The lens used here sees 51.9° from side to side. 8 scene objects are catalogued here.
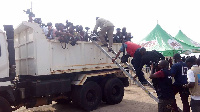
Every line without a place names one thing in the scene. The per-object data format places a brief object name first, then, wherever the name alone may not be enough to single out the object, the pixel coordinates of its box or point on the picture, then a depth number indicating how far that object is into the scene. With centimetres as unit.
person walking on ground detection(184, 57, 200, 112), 405
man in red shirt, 626
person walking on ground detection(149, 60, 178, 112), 476
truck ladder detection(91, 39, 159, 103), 753
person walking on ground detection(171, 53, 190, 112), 515
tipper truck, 529
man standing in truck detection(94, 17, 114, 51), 803
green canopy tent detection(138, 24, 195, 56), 1357
